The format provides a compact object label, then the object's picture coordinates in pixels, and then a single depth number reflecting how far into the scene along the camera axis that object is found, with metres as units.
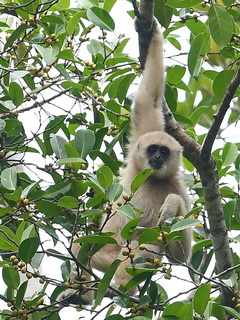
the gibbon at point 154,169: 13.69
